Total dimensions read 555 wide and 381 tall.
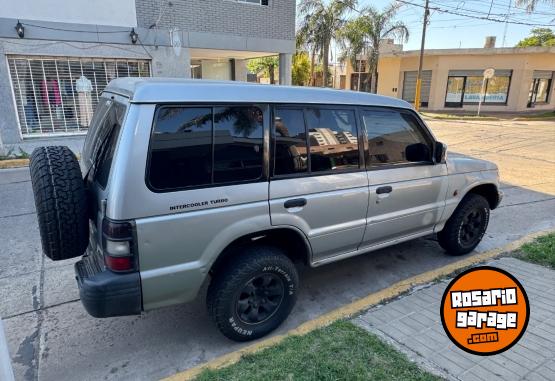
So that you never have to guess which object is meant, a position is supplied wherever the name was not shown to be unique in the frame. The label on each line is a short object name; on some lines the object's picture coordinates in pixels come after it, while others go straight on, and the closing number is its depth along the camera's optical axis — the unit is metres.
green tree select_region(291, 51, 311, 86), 27.05
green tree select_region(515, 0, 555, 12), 18.54
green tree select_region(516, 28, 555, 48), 45.20
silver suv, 2.29
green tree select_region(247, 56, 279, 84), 31.73
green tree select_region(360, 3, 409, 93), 24.59
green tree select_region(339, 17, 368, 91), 24.45
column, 12.99
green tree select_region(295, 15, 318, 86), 23.56
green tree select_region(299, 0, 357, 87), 22.89
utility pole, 22.47
